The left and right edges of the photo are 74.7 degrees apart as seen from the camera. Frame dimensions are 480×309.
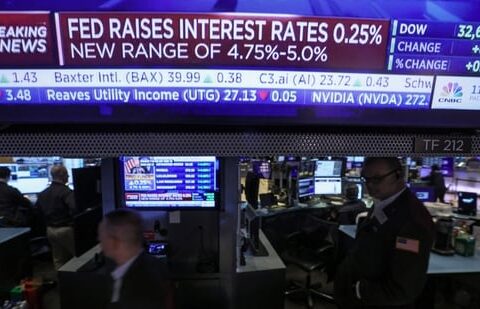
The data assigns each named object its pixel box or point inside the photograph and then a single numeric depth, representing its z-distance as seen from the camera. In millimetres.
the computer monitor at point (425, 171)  8309
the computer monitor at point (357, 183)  6546
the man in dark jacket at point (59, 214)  4242
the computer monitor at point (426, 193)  5424
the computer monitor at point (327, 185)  6508
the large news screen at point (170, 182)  2486
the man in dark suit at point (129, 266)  1646
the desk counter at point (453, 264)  2623
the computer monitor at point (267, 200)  5938
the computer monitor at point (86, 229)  2801
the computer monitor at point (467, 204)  5203
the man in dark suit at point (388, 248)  1579
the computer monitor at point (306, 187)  6234
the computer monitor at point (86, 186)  2672
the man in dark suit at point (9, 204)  4488
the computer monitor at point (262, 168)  8500
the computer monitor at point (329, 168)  6457
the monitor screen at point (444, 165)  8710
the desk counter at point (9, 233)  3730
